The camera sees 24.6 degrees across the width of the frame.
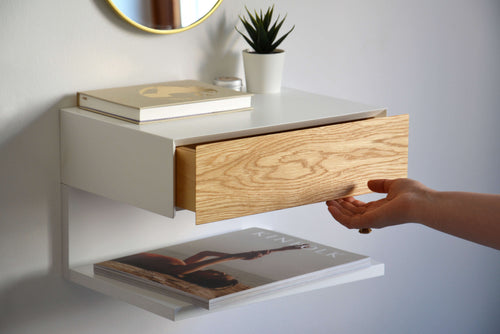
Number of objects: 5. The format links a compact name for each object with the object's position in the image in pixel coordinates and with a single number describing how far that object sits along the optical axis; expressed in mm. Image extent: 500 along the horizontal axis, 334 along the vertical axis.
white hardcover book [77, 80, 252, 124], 1968
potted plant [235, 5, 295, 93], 2226
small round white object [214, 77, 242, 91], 2224
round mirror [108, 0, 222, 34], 2119
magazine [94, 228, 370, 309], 2016
